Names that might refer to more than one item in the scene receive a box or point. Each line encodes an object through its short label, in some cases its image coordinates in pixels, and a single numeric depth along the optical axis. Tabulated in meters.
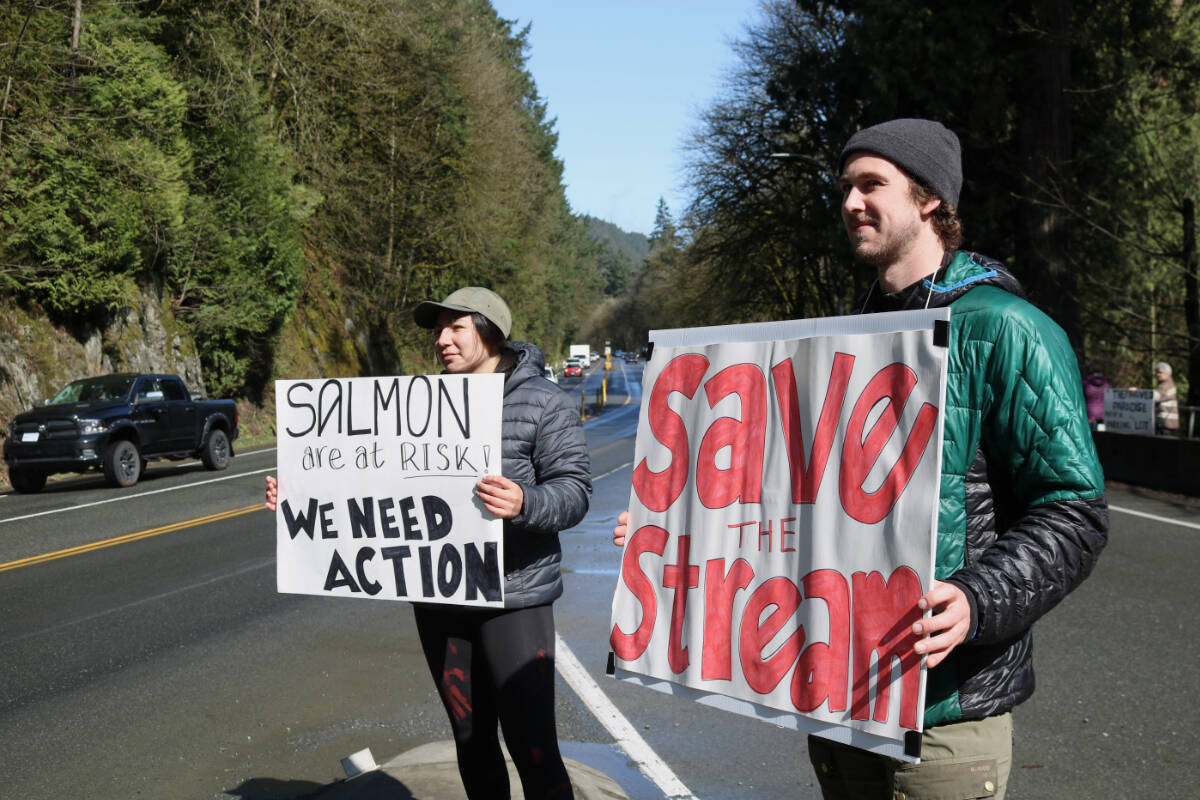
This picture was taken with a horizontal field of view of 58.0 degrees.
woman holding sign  3.35
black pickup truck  16.31
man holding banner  2.02
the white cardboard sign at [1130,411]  17.20
